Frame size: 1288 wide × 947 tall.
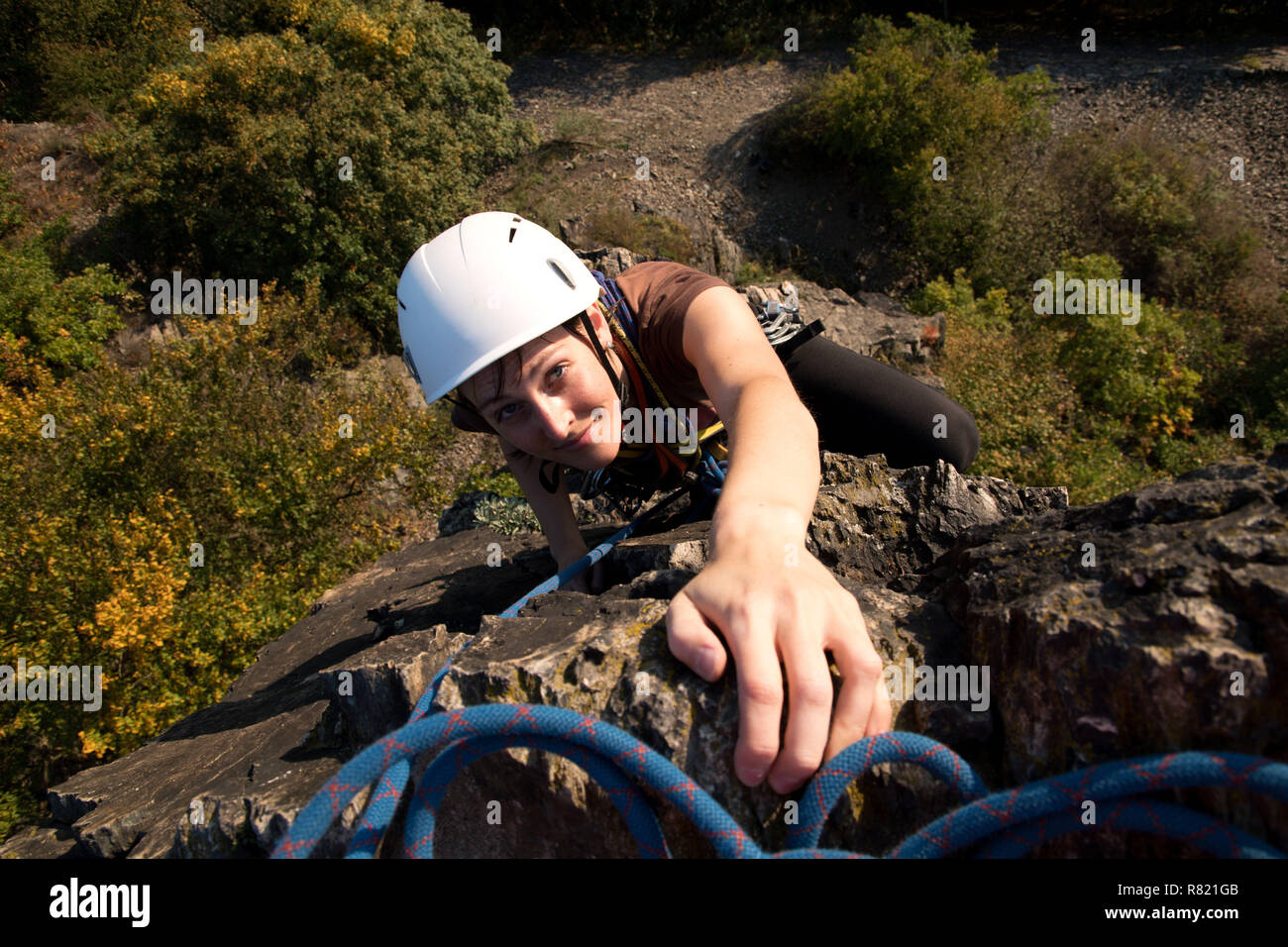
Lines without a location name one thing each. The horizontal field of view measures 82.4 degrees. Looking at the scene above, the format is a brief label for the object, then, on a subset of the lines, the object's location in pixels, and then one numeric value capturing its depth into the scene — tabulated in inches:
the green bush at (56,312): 448.1
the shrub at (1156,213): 494.3
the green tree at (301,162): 446.3
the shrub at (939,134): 550.9
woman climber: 55.0
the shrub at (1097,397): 318.0
